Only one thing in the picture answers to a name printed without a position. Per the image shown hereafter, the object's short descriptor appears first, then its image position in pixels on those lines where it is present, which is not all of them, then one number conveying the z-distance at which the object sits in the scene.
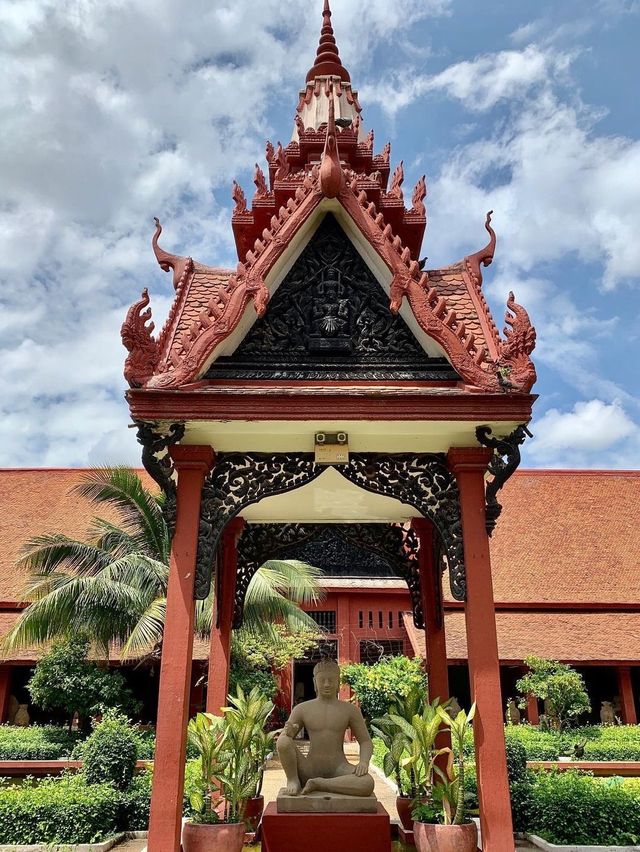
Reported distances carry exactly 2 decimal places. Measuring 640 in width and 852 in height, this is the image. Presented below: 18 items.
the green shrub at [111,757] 9.07
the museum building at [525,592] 18.14
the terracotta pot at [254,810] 6.45
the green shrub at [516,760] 8.58
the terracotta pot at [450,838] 4.78
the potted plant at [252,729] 5.39
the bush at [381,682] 16.05
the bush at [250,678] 15.89
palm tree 13.83
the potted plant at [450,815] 4.80
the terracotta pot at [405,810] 6.29
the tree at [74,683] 14.35
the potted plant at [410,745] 5.30
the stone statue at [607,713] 18.81
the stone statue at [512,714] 17.80
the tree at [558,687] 15.46
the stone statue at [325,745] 5.43
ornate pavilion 5.23
